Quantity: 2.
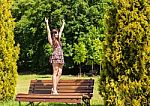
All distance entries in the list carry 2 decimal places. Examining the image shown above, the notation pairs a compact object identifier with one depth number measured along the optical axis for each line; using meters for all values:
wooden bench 7.57
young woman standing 8.49
